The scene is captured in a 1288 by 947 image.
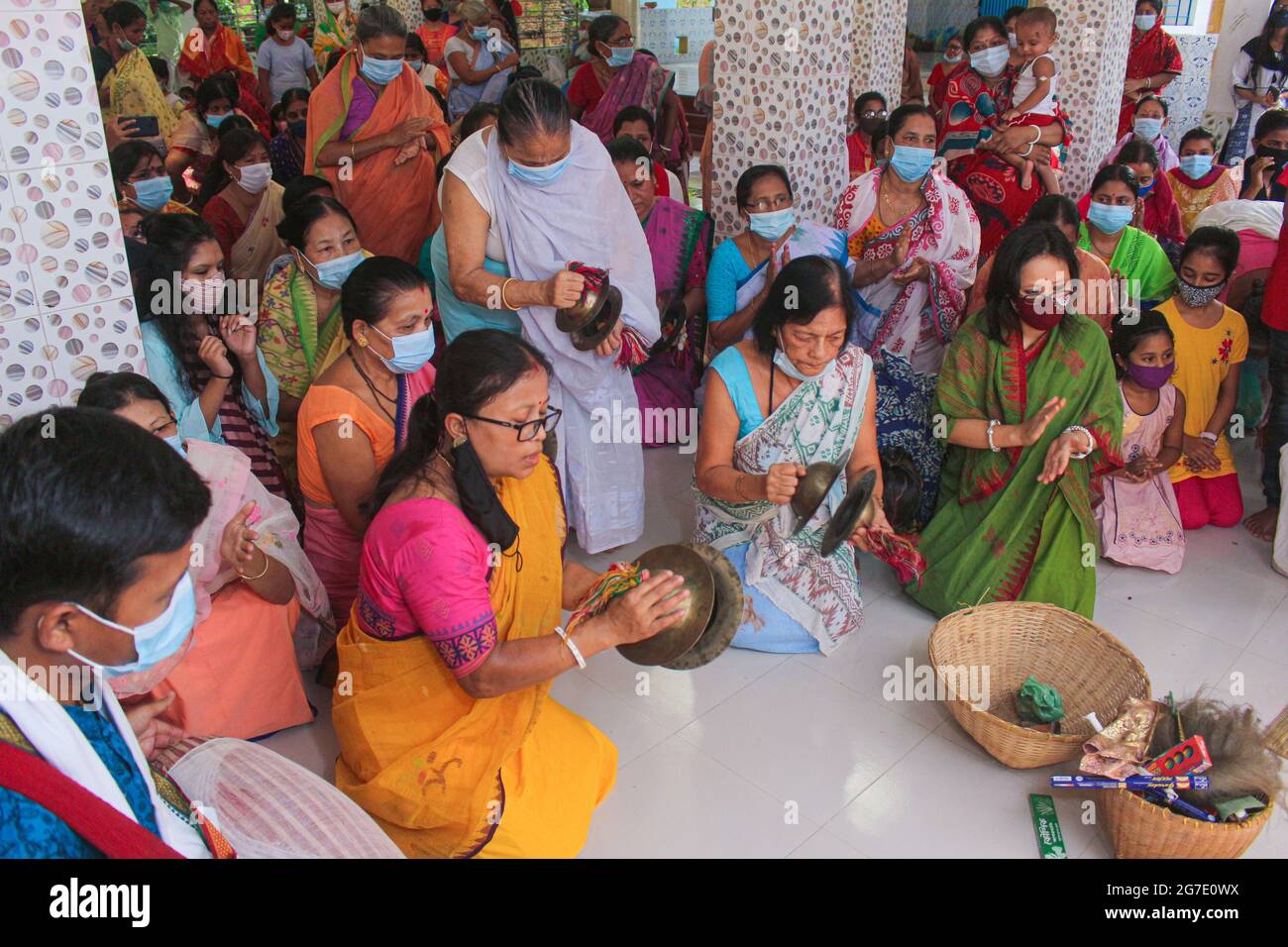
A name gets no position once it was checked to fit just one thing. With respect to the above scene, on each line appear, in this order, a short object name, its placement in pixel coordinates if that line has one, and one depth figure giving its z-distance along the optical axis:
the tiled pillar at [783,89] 4.57
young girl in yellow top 4.07
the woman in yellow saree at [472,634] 2.19
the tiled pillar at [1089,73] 5.41
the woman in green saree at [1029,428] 3.33
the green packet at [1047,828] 2.52
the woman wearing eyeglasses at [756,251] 4.16
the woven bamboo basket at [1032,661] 2.81
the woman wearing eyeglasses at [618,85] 7.23
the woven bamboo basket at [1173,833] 2.27
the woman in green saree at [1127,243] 4.35
